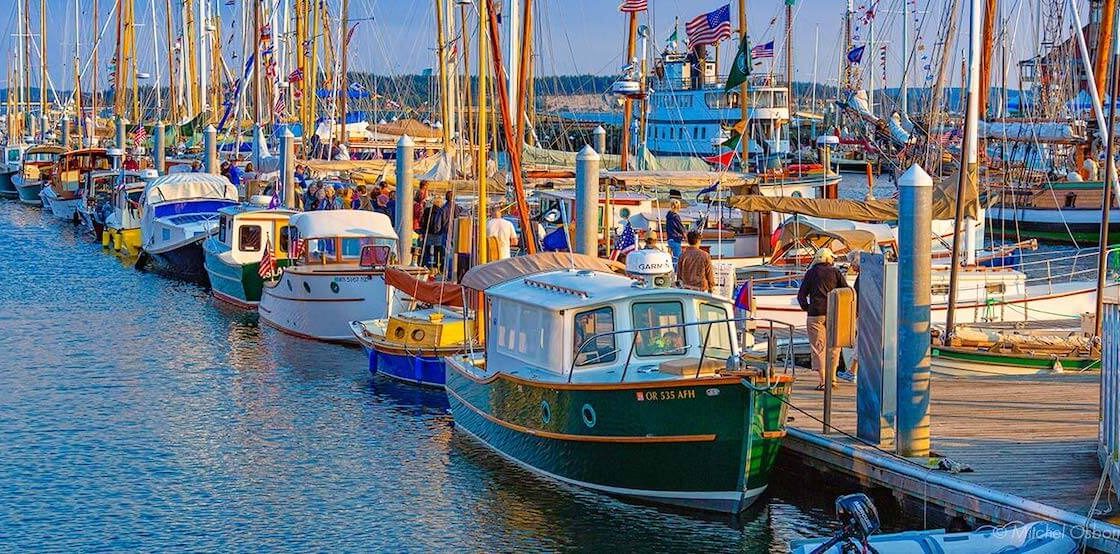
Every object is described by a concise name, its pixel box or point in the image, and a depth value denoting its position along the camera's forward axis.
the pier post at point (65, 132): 77.38
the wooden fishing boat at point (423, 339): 23.81
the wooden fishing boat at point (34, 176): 71.25
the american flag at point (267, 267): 32.53
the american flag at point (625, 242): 30.45
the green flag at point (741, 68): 40.22
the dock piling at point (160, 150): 56.19
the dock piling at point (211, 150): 50.09
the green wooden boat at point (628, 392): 15.65
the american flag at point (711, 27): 42.84
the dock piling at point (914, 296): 15.55
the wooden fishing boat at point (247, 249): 33.84
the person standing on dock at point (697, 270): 21.42
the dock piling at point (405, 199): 29.84
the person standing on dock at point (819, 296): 19.30
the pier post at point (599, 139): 44.94
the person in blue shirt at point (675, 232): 29.69
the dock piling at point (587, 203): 23.86
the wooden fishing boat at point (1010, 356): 21.22
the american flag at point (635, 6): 40.00
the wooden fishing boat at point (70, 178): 62.56
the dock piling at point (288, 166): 39.34
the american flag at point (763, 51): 53.45
